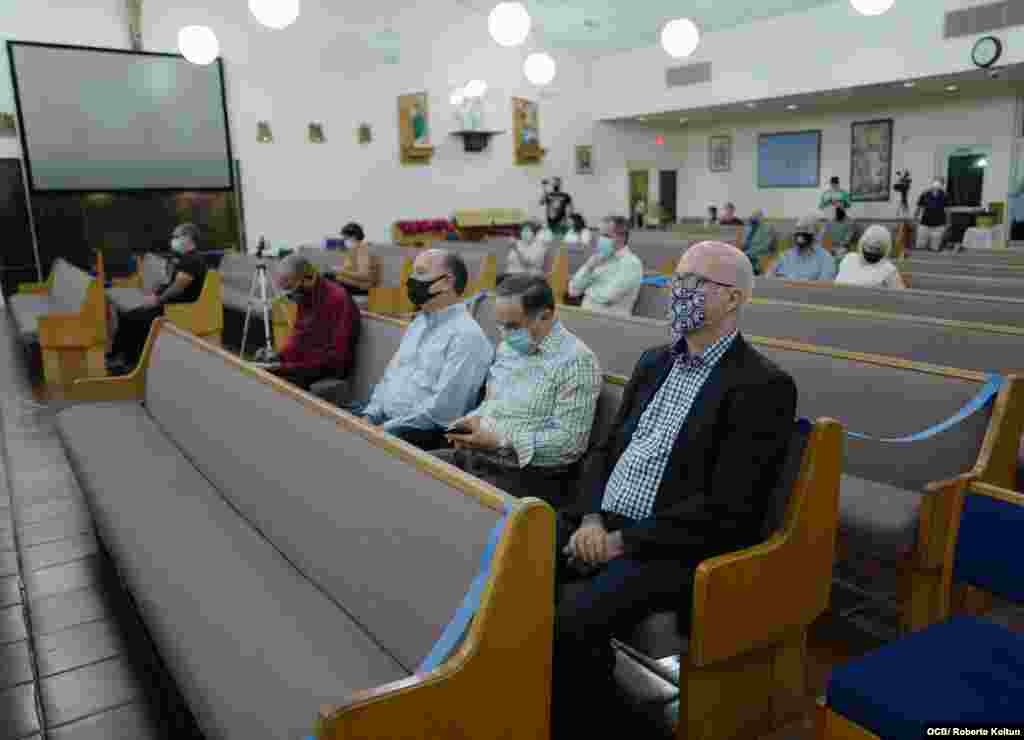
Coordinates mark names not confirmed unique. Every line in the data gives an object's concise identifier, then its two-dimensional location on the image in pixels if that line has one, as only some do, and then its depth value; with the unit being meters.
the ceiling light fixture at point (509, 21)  6.76
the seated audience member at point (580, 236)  9.99
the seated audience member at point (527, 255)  8.44
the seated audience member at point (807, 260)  5.62
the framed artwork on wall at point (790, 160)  14.67
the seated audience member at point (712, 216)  14.05
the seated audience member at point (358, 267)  7.71
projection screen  9.51
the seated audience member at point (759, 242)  9.23
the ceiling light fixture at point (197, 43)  8.19
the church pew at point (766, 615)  1.86
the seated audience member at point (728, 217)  13.00
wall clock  10.26
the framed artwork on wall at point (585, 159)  15.70
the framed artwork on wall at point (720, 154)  16.17
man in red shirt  4.02
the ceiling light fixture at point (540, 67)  9.91
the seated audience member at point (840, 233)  10.56
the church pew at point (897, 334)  3.04
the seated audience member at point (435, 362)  3.08
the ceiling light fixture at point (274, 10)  6.49
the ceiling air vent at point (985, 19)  10.16
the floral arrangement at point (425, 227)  12.99
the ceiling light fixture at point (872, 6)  6.00
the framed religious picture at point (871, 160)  13.70
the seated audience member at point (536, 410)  2.46
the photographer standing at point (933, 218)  11.01
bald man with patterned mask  1.88
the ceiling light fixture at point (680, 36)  7.60
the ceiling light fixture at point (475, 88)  12.06
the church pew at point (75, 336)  6.08
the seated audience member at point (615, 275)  5.25
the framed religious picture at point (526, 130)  14.41
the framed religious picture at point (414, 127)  12.80
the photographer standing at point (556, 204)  14.16
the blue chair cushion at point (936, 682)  1.37
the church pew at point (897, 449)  2.39
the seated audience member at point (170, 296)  6.78
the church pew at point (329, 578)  1.48
